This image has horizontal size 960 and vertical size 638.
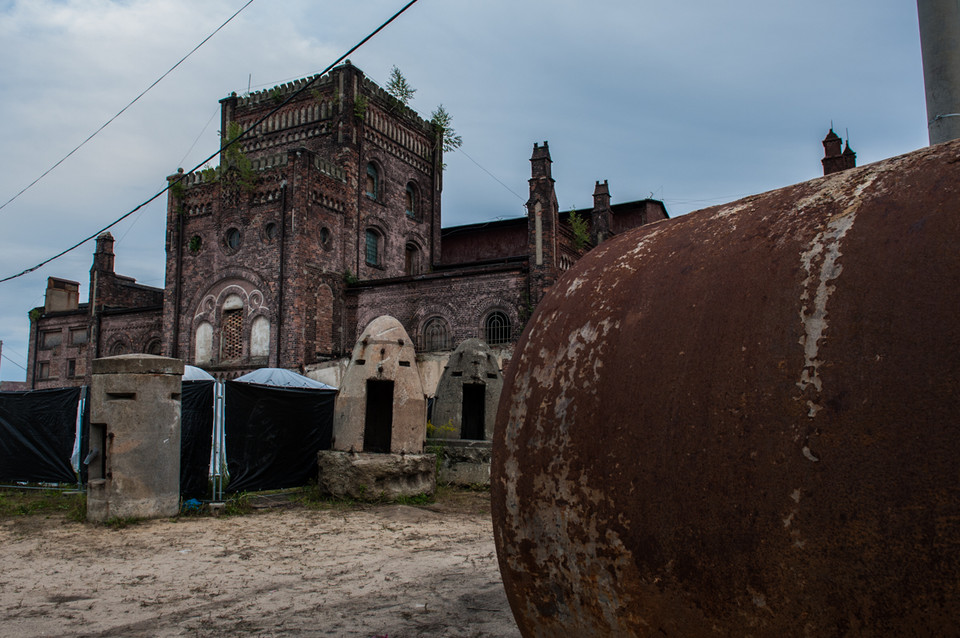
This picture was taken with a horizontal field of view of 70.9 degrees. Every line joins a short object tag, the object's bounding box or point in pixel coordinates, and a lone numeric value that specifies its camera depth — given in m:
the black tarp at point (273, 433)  9.70
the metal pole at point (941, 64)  4.05
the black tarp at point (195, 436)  9.19
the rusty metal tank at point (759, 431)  1.23
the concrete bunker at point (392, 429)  9.53
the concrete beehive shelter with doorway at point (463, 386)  12.03
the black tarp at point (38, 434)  10.83
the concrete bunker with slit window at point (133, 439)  8.05
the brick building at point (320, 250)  23.80
